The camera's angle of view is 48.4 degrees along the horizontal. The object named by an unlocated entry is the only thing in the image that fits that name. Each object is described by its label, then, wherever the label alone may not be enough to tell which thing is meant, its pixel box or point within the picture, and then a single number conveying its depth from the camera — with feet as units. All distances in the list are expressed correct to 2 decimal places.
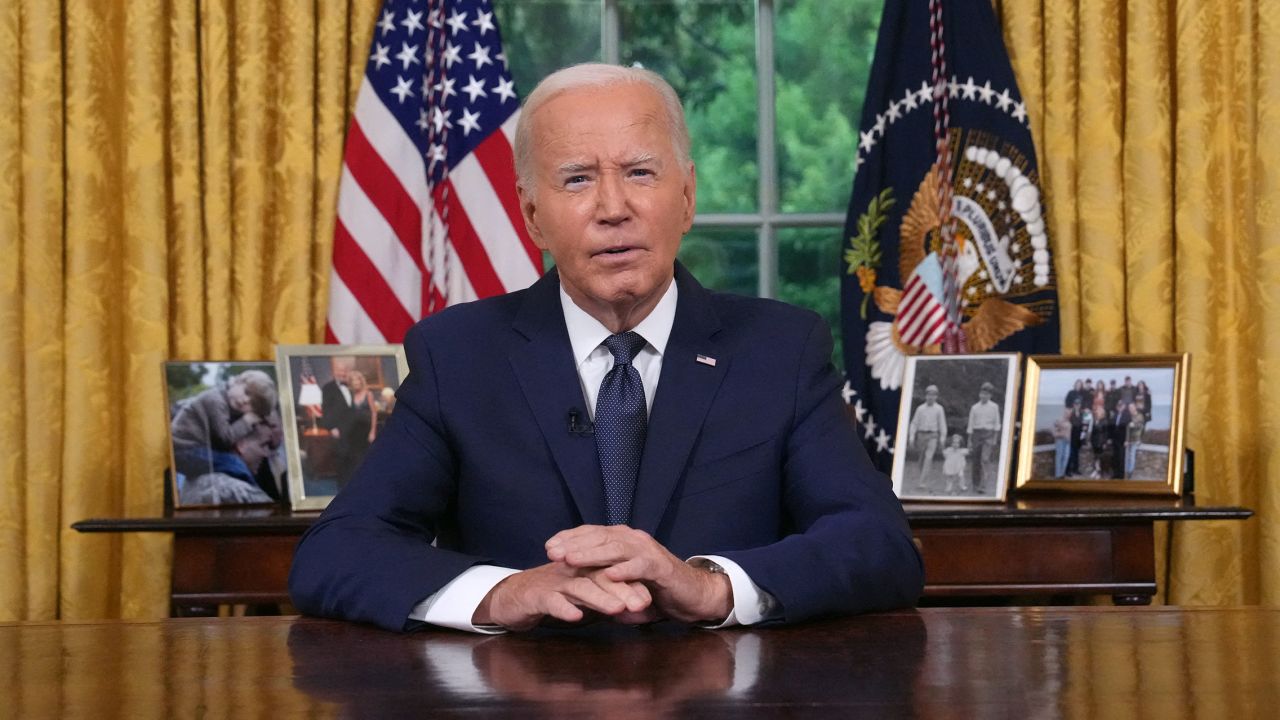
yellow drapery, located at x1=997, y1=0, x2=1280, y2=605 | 12.19
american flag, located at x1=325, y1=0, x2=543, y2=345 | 12.59
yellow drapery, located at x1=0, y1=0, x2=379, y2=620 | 12.43
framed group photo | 11.02
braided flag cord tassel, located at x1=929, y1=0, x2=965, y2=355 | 12.26
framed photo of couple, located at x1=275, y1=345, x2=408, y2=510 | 11.02
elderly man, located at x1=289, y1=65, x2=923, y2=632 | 6.60
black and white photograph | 10.98
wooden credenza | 10.12
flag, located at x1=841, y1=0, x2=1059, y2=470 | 12.23
